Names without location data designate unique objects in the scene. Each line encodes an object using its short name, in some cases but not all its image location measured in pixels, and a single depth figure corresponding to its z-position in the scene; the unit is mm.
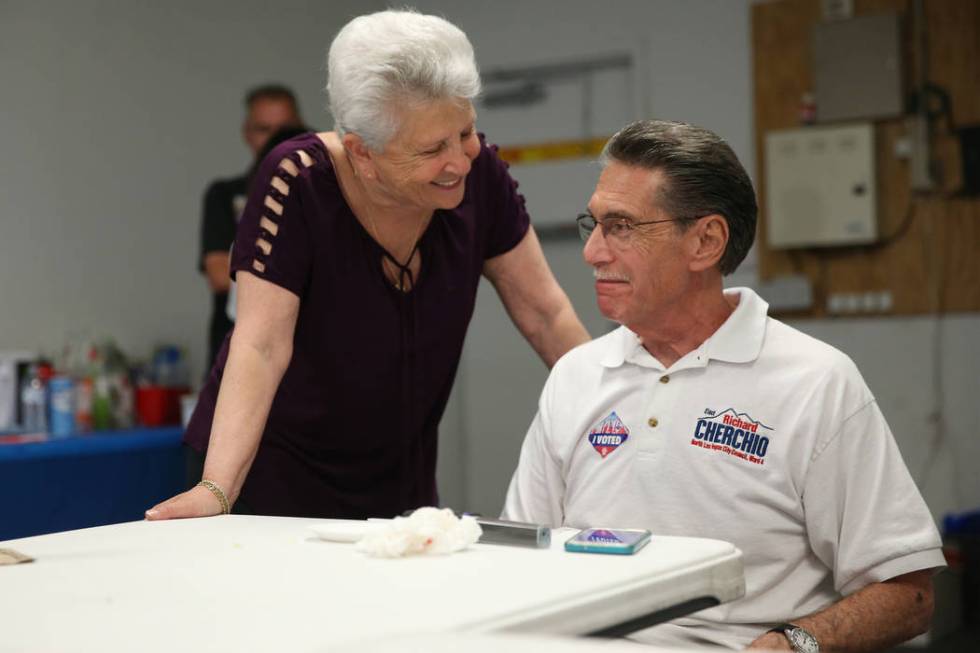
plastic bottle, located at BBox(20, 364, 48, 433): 4355
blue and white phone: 1225
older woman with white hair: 1817
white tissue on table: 1255
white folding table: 968
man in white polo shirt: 1560
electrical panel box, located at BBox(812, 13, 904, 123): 5160
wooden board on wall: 5090
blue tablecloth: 3363
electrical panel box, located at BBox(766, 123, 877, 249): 5199
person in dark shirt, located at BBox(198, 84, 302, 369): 4383
